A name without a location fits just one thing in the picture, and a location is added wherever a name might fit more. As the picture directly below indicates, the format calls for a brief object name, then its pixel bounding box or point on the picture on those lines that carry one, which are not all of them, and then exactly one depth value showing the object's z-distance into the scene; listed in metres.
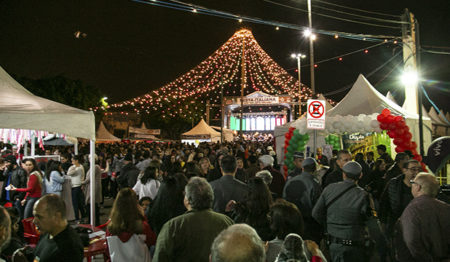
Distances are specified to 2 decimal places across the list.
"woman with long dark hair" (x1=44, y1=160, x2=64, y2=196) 7.20
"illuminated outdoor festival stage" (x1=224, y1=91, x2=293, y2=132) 52.22
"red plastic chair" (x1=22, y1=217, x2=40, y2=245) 4.84
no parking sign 7.28
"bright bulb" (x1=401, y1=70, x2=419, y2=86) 14.40
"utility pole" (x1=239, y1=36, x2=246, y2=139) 23.09
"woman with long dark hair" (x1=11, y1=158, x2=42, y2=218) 6.43
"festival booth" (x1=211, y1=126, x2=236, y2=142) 32.66
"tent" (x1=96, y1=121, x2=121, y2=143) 30.27
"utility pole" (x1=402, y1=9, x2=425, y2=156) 13.94
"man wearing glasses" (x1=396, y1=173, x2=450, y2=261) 3.19
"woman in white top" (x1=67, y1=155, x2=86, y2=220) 8.33
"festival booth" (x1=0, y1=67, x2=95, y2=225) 5.32
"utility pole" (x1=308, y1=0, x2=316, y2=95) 13.20
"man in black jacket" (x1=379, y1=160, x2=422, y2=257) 4.53
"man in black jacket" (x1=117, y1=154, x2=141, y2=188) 7.83
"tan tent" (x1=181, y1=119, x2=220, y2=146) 27.28
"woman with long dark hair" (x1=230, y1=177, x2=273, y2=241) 3.41
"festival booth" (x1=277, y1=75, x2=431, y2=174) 10.30
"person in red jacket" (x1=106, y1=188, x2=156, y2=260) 3.38
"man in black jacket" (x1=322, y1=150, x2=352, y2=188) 5.98
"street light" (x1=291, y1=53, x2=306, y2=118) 26.69
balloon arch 10.48
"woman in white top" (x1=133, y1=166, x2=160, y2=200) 5.89
